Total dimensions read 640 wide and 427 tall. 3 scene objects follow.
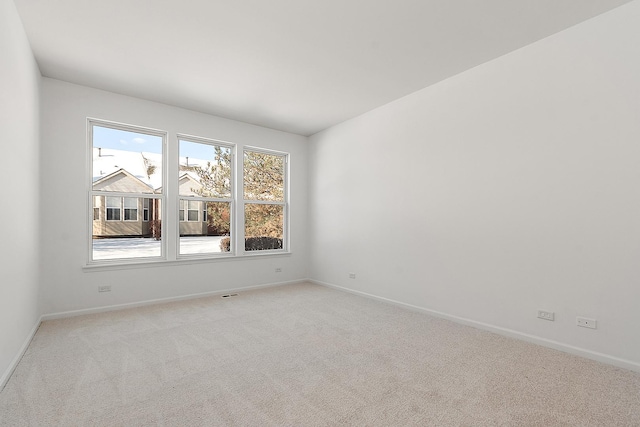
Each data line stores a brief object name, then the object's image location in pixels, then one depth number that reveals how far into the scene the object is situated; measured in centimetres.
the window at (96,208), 417
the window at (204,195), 488
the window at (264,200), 557
